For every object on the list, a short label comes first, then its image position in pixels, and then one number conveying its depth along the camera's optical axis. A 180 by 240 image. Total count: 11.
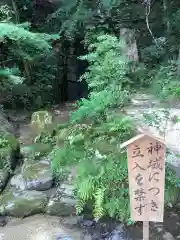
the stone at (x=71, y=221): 2.72
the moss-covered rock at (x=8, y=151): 3.53
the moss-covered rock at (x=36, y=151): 3.72
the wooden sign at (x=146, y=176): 1.87
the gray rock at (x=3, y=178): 3.26
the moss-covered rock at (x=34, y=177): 3.16
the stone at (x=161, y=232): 2.46
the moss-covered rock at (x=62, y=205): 2.85
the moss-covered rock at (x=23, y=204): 2.89
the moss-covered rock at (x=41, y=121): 4.84
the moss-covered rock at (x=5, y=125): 4.54
